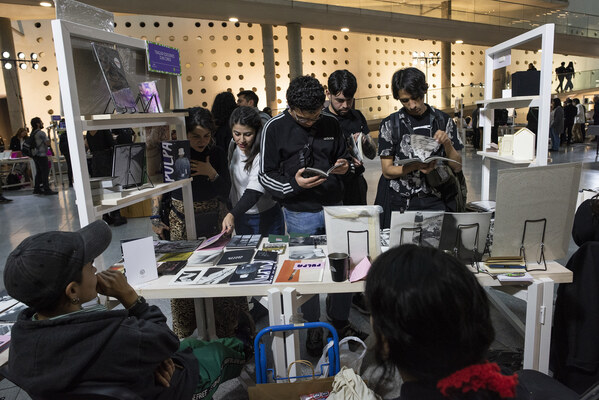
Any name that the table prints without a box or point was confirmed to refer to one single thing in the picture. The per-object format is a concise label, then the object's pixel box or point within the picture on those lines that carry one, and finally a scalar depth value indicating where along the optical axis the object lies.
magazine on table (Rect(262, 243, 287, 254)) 2.25
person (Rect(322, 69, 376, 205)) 2.76
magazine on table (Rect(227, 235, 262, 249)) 2.33
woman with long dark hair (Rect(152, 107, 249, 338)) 2.60
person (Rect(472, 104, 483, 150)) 13.91
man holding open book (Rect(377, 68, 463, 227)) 2.32
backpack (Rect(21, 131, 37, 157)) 8.84
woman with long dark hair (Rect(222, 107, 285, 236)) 2.54
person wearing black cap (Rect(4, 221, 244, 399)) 1.09
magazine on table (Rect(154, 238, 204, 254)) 2.36
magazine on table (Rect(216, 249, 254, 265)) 2.11
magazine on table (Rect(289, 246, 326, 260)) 2.12
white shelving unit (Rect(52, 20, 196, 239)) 1.72
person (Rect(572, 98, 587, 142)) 13.81
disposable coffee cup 1.80
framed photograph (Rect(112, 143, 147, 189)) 2.05
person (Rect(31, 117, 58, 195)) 8.88
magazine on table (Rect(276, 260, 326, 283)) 1.87
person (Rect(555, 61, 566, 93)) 16.44
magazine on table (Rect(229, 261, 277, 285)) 1.85
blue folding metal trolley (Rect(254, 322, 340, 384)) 1.64
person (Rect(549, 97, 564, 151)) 11.80
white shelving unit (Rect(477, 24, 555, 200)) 2.23
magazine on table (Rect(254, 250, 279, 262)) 2.12
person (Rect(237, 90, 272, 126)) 3.97
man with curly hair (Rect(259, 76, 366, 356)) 2.21
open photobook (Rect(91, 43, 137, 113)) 2.00
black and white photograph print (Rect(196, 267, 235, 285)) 1.88
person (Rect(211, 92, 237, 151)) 3.43
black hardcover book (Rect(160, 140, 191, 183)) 2.33
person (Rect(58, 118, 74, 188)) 9.77
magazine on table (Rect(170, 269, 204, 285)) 1.89
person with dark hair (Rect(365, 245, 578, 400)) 0.89
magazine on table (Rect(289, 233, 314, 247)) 2.32
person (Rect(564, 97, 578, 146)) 13.32
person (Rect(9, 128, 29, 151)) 10.28
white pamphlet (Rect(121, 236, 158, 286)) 1.84
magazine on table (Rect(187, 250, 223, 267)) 2.12
